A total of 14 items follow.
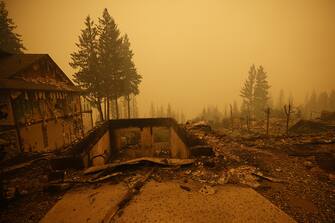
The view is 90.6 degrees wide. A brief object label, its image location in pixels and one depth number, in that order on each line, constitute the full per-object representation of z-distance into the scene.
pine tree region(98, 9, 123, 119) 22.55
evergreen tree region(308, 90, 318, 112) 66.66
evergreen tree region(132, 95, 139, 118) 54.42
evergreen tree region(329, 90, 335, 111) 61.43
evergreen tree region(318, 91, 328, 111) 63.69
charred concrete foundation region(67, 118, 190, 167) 12.32
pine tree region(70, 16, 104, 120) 21.98
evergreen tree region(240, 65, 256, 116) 43.38
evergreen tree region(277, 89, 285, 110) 73.03
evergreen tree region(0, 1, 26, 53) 21.47
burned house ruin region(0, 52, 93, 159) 9.88
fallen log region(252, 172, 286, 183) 5.91
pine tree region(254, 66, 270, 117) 41.78
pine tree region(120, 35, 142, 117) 25.42
